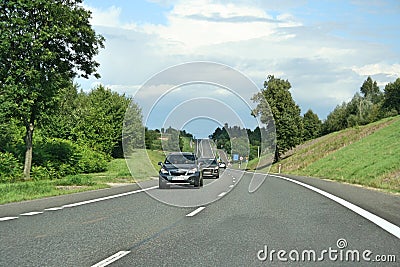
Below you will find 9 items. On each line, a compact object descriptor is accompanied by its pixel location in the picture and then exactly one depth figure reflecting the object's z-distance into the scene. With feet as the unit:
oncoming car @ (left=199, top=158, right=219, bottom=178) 101.49
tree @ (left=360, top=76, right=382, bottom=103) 513.45
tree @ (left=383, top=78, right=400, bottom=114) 299.07
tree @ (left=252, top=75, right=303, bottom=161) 230.07
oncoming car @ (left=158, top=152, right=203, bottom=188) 64.59
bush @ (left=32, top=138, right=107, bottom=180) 107.55
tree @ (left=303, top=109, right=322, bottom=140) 412.28
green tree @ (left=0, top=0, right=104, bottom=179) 82.99
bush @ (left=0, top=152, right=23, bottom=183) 91.72
